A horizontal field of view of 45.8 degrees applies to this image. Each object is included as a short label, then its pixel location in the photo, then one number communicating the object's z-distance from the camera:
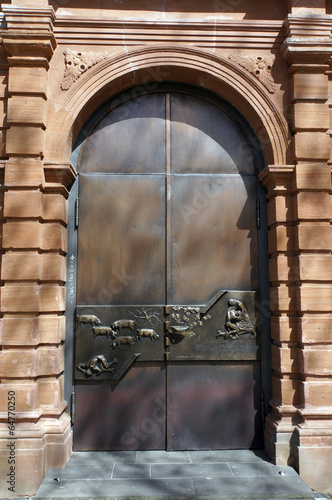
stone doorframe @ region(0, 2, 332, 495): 4.01
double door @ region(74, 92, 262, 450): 4.45
